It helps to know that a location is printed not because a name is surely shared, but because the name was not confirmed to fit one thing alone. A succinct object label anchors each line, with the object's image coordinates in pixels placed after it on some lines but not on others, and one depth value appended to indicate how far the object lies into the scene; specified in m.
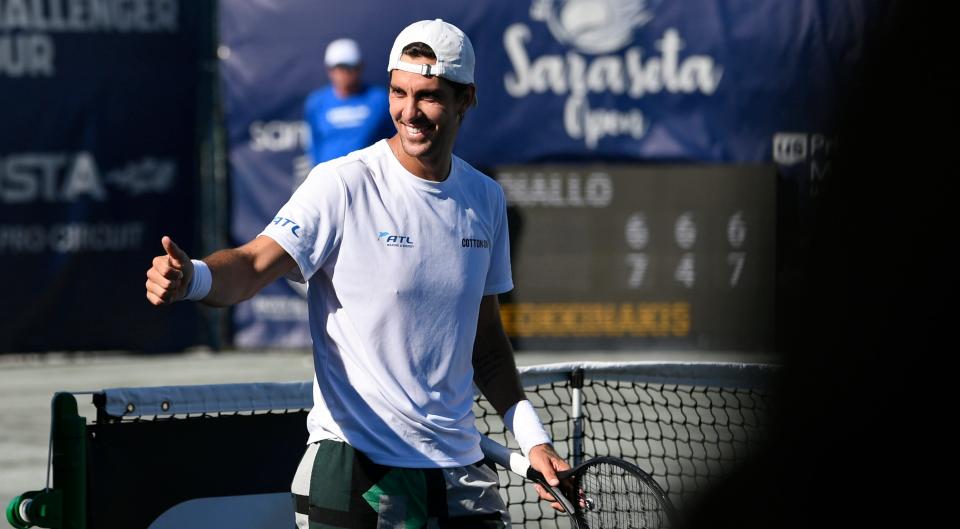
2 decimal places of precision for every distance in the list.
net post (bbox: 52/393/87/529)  6.98
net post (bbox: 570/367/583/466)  9.03
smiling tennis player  6.73
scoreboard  24.39
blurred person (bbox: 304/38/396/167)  21.77
